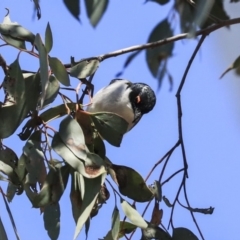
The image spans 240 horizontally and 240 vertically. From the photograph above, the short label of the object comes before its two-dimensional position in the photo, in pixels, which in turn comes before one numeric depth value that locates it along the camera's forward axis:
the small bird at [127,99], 7.99
